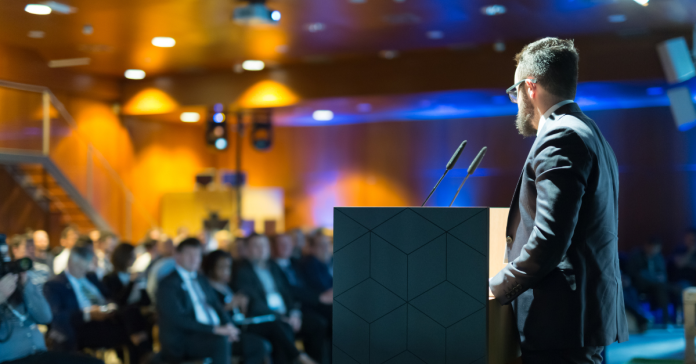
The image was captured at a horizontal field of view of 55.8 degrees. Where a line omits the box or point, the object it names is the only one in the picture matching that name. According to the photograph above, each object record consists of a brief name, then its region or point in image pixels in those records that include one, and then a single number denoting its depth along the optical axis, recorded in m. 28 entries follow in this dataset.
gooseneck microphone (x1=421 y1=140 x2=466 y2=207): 1.86
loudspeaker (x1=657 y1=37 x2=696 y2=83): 7.07
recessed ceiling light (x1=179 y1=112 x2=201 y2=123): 11.82
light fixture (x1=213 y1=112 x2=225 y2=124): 10.43
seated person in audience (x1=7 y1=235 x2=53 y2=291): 5.12
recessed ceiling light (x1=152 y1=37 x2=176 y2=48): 8.56
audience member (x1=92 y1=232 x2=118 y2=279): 7.24
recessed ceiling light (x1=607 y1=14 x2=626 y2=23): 7.25
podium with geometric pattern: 1.66
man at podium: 1.59
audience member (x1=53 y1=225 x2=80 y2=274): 6.70
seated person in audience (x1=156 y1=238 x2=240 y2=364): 4.43
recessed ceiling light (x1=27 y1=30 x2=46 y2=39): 8.45
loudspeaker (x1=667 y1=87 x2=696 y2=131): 7.30
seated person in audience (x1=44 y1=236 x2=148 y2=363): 4.61
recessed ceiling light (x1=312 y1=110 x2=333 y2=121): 11.44
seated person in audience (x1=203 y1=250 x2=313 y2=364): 5.20
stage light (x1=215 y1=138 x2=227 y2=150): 10.29
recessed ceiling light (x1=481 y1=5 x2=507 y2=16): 7.07
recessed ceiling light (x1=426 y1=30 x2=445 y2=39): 8.14
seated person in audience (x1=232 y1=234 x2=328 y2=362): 5.43
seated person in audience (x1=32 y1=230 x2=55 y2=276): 6.53
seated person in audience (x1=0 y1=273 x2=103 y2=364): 3.27
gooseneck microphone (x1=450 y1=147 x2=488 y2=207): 1.85
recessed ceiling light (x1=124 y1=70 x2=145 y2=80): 10.67
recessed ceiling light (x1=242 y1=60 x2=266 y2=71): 9.73
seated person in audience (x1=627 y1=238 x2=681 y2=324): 8.64
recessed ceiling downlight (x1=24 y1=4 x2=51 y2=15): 7.23
